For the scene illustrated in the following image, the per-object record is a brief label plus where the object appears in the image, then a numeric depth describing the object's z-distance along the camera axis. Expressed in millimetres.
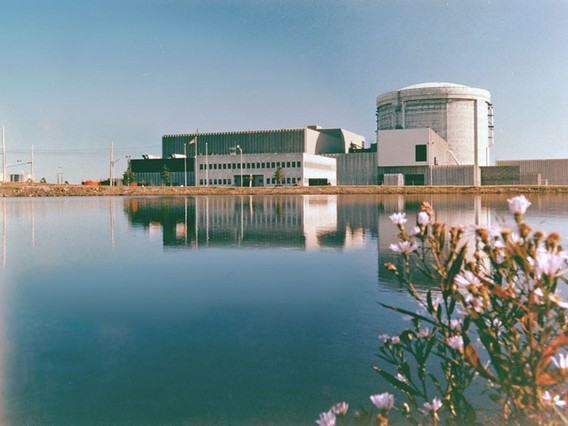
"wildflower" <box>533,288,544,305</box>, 2748
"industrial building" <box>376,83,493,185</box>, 113500
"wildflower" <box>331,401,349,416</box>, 2883
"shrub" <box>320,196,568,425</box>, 2660
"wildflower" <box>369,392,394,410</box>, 2865
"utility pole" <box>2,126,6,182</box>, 108512
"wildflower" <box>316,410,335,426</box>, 2617
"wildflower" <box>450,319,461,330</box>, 3748
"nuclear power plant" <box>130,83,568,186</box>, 114438
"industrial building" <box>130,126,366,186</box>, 128250
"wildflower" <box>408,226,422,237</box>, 3468
